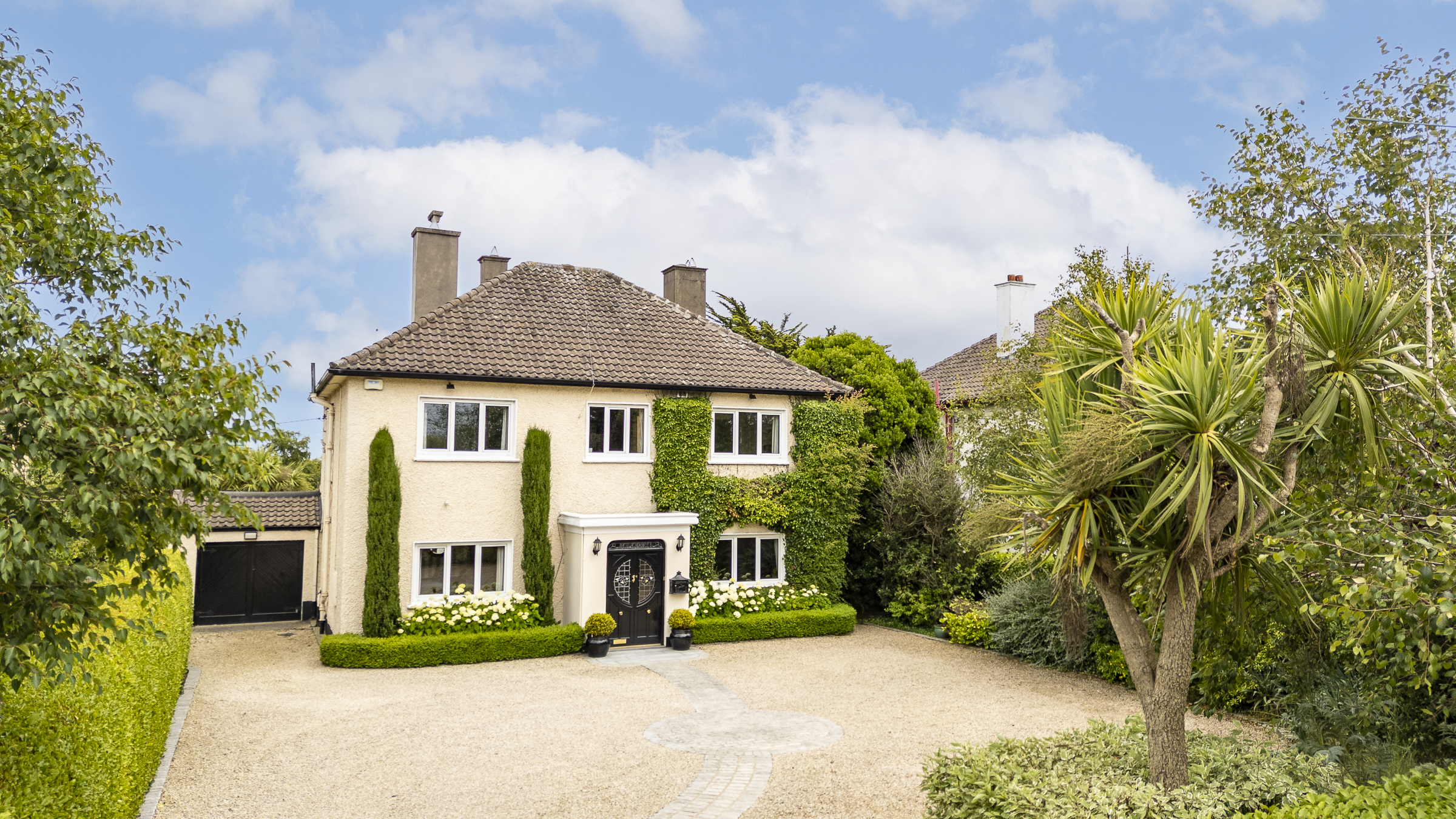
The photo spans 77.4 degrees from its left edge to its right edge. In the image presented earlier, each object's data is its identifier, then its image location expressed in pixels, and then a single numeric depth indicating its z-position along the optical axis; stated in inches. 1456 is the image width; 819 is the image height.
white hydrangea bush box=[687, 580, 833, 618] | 848.9
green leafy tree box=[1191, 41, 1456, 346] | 413.7
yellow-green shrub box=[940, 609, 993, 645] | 811.4
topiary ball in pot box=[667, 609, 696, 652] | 805.2
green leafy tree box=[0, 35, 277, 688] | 224.8
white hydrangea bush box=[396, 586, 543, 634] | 749.9
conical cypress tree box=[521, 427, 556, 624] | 791.7
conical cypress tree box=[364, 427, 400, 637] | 738.8
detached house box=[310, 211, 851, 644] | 771.4
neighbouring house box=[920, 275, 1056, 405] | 1074.7
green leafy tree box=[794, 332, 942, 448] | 989.8
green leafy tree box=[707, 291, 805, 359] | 1346.0
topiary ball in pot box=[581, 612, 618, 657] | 763.4
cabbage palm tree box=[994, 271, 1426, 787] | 282.7
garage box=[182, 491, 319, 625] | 973.2
